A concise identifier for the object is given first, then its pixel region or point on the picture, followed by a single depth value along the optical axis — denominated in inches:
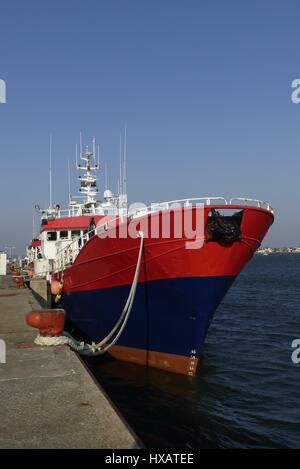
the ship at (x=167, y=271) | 353.1
